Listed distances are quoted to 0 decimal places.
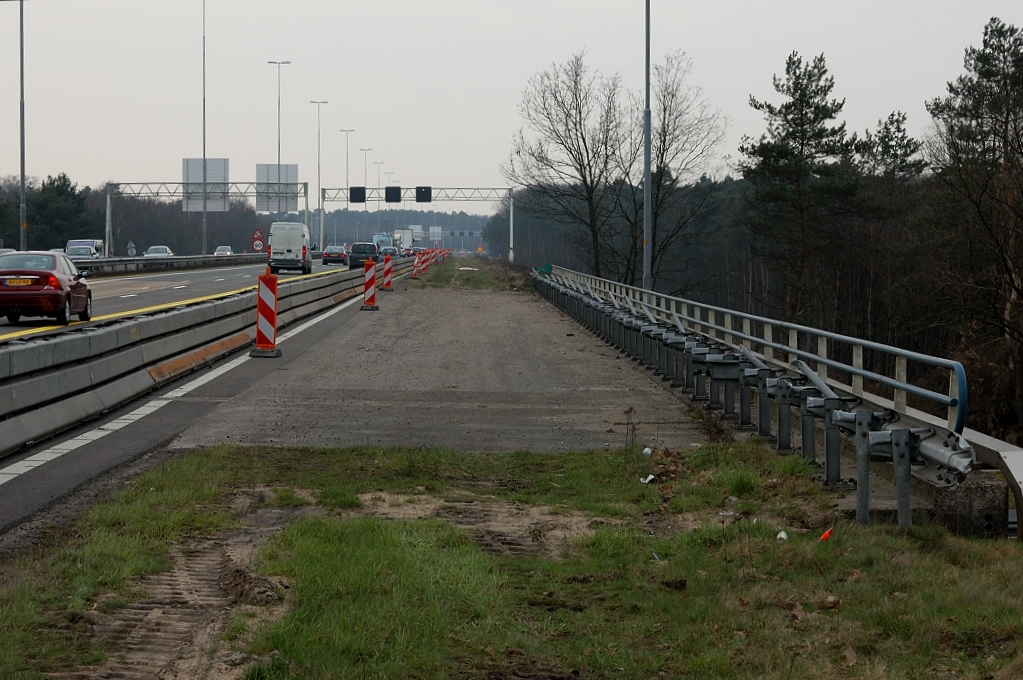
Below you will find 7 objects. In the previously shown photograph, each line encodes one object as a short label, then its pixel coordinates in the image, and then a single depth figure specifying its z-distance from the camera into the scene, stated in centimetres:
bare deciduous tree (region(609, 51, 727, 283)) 5622
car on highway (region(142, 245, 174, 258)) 8638
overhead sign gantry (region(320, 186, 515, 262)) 11356
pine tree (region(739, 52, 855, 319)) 5850
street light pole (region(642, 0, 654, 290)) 3491
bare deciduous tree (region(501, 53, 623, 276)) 5900
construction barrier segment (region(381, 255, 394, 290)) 4794
